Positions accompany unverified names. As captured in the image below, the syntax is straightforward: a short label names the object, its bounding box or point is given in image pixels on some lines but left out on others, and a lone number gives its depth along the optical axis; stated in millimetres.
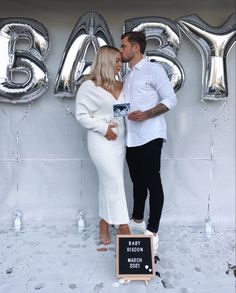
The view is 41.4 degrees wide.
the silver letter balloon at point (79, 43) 2080
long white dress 1761
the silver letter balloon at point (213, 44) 2082
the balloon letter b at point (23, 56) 2084
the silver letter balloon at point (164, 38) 2068
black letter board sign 1641
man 1758
